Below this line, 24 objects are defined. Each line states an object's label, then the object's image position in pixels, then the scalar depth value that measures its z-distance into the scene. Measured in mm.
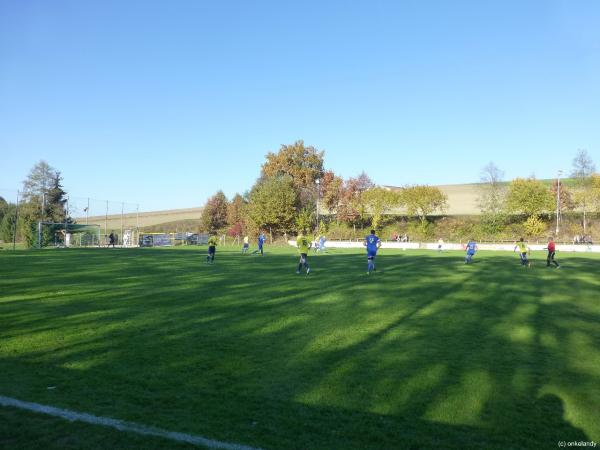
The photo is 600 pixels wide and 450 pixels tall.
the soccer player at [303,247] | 21141
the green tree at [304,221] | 73000
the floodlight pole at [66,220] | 57356
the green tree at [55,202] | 73938
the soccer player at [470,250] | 29828
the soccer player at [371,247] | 21828
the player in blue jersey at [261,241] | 39462
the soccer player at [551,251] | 26909
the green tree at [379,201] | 79250
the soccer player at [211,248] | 28155
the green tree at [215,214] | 96250
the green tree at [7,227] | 66625
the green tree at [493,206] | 72125
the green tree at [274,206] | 72562
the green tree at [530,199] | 69312
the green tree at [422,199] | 78000
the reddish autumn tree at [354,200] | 82869
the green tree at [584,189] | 69175
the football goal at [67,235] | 53031
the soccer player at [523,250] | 27219
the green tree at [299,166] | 85750
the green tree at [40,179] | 80000
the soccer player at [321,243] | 48641
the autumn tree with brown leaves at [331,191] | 85250
